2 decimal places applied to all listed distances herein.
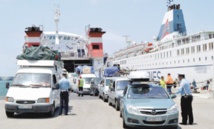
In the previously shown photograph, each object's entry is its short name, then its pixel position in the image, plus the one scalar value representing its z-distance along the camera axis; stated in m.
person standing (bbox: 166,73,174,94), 21.24
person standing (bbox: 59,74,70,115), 12.50
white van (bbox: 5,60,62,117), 11.39
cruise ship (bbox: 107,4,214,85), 37.66
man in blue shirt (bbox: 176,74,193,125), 10.04
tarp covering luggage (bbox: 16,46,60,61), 13.70
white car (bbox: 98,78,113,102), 19.98
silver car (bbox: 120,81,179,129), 8.47
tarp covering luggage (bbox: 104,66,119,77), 28.19
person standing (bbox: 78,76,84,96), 26.06
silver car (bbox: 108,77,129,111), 14.50
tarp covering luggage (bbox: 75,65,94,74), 34.94
